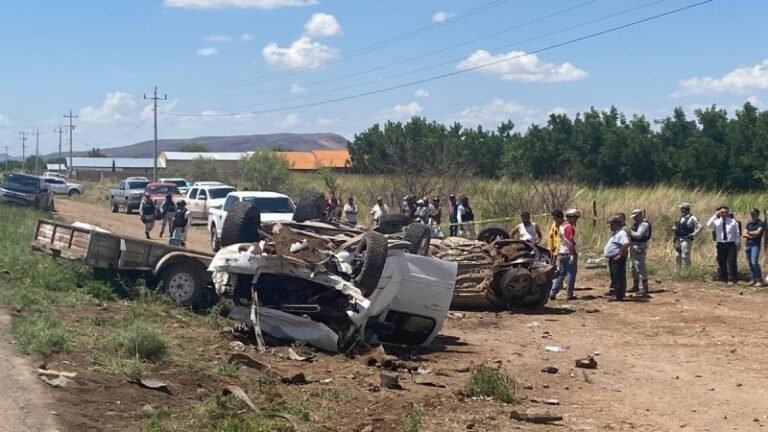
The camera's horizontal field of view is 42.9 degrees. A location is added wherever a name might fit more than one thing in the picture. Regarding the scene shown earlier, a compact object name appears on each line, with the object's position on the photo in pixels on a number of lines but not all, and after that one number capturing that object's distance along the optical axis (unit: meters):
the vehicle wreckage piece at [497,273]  16.83
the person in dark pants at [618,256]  18.44
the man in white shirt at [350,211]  29.72
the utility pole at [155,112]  74.47
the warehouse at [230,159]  109.25
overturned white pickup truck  12.41
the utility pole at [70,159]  130.00
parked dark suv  41.09
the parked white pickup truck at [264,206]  24.14
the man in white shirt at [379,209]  28.52
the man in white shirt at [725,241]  20.05
